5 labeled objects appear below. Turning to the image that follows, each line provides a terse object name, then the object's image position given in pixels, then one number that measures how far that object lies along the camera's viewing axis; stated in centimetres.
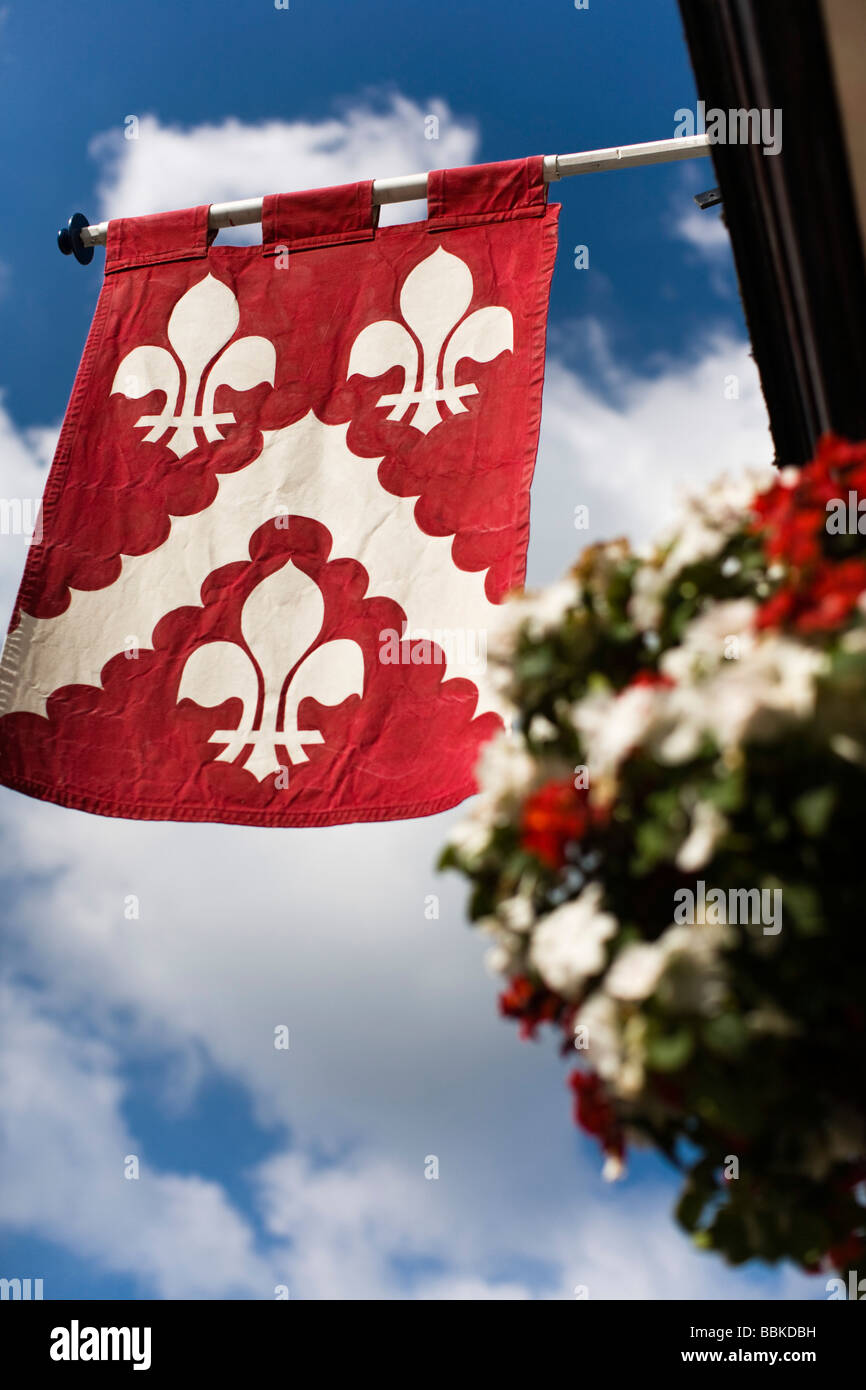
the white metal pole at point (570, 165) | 350
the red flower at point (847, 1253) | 189
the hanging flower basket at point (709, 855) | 159
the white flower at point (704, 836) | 160
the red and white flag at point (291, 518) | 335
